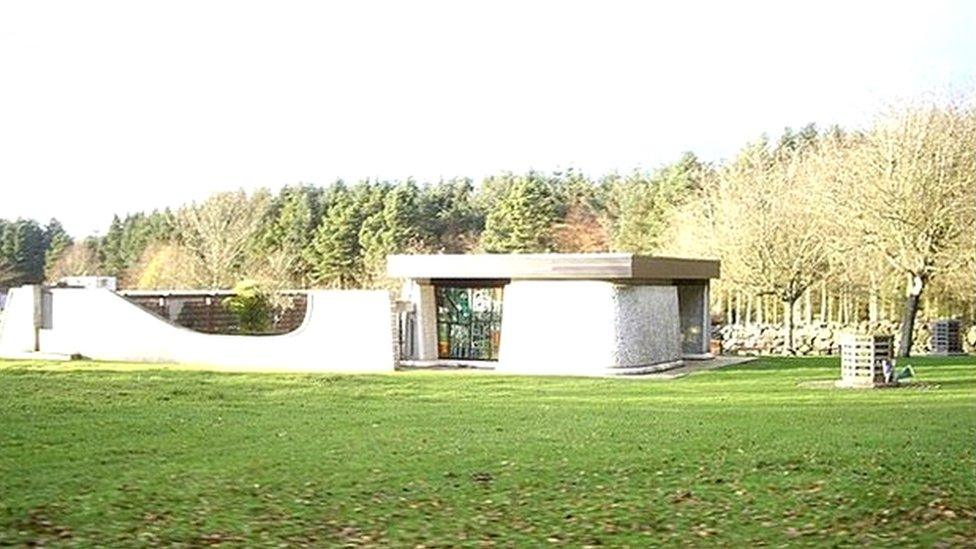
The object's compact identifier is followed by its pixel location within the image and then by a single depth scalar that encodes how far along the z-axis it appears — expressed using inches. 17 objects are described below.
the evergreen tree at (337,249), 2400.3
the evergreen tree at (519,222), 2388.0
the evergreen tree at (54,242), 2723.9
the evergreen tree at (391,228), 2349.9
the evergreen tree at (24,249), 2726.4
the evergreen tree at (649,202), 2249.0
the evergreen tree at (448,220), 2519.7
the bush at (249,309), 1510.8
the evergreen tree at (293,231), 2421.3
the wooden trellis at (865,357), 948.6
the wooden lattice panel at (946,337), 1546.5
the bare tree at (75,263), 2645.2
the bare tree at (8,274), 2635.1
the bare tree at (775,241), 1663.4
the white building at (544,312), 1104.2
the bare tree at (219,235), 2183.8
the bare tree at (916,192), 1339.8
